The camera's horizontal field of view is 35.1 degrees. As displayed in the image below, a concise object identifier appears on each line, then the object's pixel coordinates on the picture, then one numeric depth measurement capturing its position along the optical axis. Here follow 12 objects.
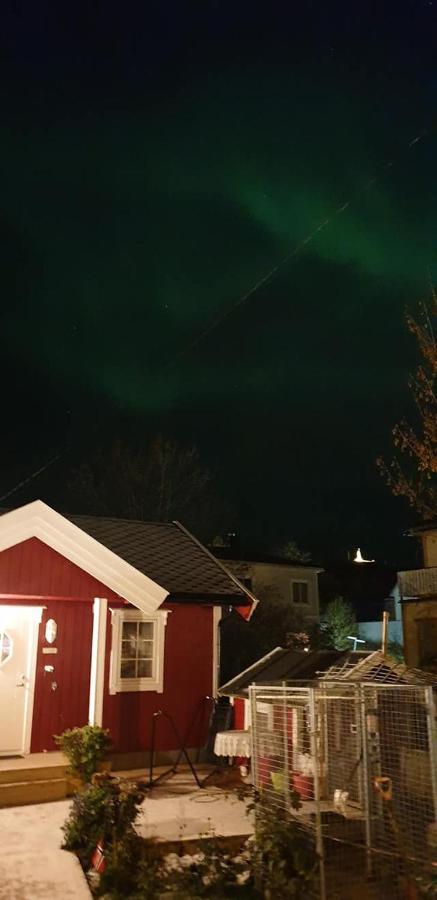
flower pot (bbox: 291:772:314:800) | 8.50
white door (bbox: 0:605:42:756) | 10.46
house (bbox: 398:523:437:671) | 28.11
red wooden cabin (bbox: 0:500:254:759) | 10.53
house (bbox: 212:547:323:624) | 30.28
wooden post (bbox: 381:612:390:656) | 9.30
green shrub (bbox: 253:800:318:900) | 5.22
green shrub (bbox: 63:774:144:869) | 6.61
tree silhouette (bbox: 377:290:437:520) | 11.03
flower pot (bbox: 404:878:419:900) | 5.60
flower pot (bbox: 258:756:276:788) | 7.79
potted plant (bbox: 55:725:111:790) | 9.13
